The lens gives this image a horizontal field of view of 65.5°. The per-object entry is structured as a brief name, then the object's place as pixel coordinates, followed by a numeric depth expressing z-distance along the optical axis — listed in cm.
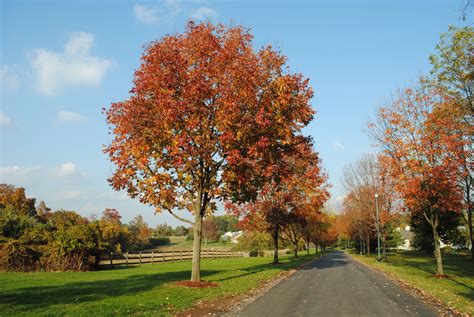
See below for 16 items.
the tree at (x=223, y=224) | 17162
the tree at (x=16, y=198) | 5372
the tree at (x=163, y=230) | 13375
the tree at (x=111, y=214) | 8262
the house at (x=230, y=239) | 12850
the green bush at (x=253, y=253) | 5955
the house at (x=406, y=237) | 10775
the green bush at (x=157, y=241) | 8697
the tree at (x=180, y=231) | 15848
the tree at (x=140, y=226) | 10745
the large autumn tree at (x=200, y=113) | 1575
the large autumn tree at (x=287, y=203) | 3297
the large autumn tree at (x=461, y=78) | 2086
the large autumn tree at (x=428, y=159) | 2214
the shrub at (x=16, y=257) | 2169
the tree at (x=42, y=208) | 6904
